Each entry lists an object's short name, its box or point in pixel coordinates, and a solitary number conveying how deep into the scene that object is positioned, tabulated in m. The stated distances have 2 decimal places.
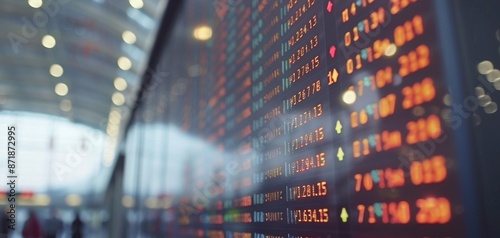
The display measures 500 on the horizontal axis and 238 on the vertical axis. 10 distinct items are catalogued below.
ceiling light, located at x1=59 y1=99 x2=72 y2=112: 20.59
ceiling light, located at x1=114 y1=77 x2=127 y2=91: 14.88
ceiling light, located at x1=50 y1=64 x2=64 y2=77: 16.23
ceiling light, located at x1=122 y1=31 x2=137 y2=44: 10.86
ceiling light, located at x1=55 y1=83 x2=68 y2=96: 18.27
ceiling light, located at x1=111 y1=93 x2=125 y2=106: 16.67
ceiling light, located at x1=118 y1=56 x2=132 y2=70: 12.88
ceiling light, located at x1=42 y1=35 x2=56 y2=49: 13.59
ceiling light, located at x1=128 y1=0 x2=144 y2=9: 8.75
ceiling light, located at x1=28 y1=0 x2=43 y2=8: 9.92
